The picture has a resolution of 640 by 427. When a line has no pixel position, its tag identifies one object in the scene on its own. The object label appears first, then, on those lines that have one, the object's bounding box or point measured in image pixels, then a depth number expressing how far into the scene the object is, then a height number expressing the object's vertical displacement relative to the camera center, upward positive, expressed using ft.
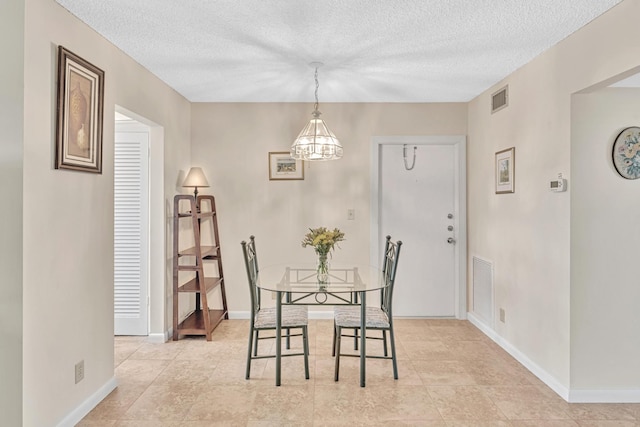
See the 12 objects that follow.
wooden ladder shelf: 12.26 -1.63
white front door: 14.67 +0.00
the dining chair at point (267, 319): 9.50 -2.48
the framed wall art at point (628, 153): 8.34 +1.31
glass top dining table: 9.07 -1.61
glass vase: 10.11 -1.35
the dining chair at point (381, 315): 9.51 -2.44
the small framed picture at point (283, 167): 14.44 +1.70
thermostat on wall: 8.55 +0.68
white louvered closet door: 12.45 -0.45
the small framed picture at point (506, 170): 11.09 +1.30
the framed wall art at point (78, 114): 7.19 +1.90
